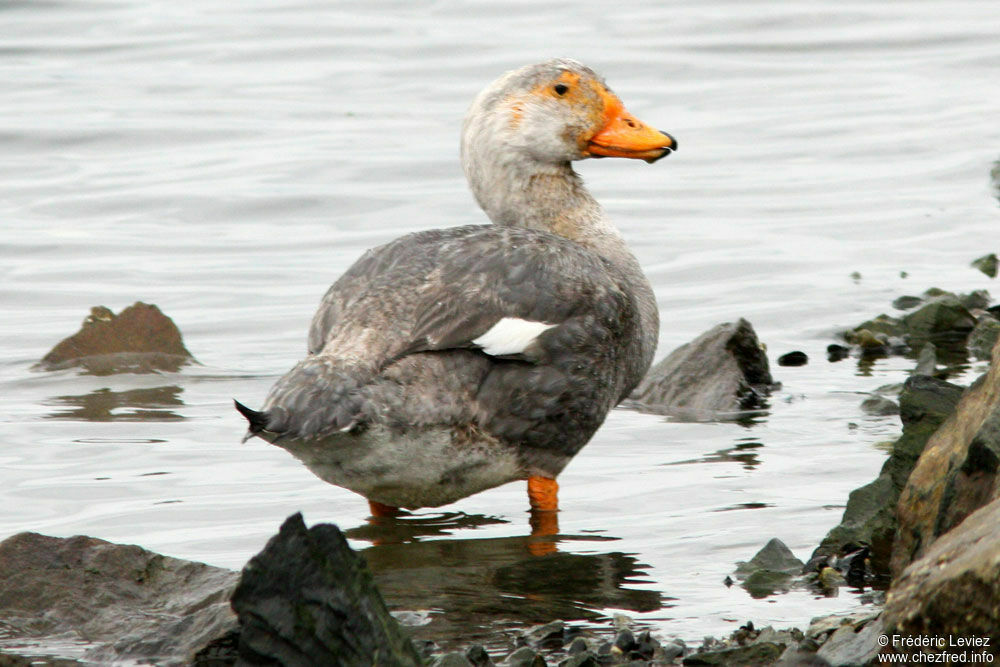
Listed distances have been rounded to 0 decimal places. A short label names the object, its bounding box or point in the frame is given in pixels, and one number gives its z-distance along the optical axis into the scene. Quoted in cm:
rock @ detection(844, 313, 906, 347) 1825
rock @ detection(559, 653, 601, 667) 892
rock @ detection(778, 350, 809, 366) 1770
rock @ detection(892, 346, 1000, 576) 930
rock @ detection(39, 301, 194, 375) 1781
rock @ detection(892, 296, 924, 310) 1952
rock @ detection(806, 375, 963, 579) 1071
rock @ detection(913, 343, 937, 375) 1664
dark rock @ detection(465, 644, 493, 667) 919
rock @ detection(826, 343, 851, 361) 1787
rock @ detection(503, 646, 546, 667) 906
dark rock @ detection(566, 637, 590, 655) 942
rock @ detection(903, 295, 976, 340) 1787
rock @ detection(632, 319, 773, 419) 1605
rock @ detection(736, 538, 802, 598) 1070
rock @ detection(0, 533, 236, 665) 995
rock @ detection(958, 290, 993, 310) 1859
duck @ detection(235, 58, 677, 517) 1130
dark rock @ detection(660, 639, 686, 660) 926
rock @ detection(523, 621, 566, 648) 978
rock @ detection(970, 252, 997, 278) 2059
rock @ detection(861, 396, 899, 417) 1534
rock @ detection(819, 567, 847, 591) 1061
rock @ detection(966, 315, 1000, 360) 1716
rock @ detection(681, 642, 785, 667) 892
